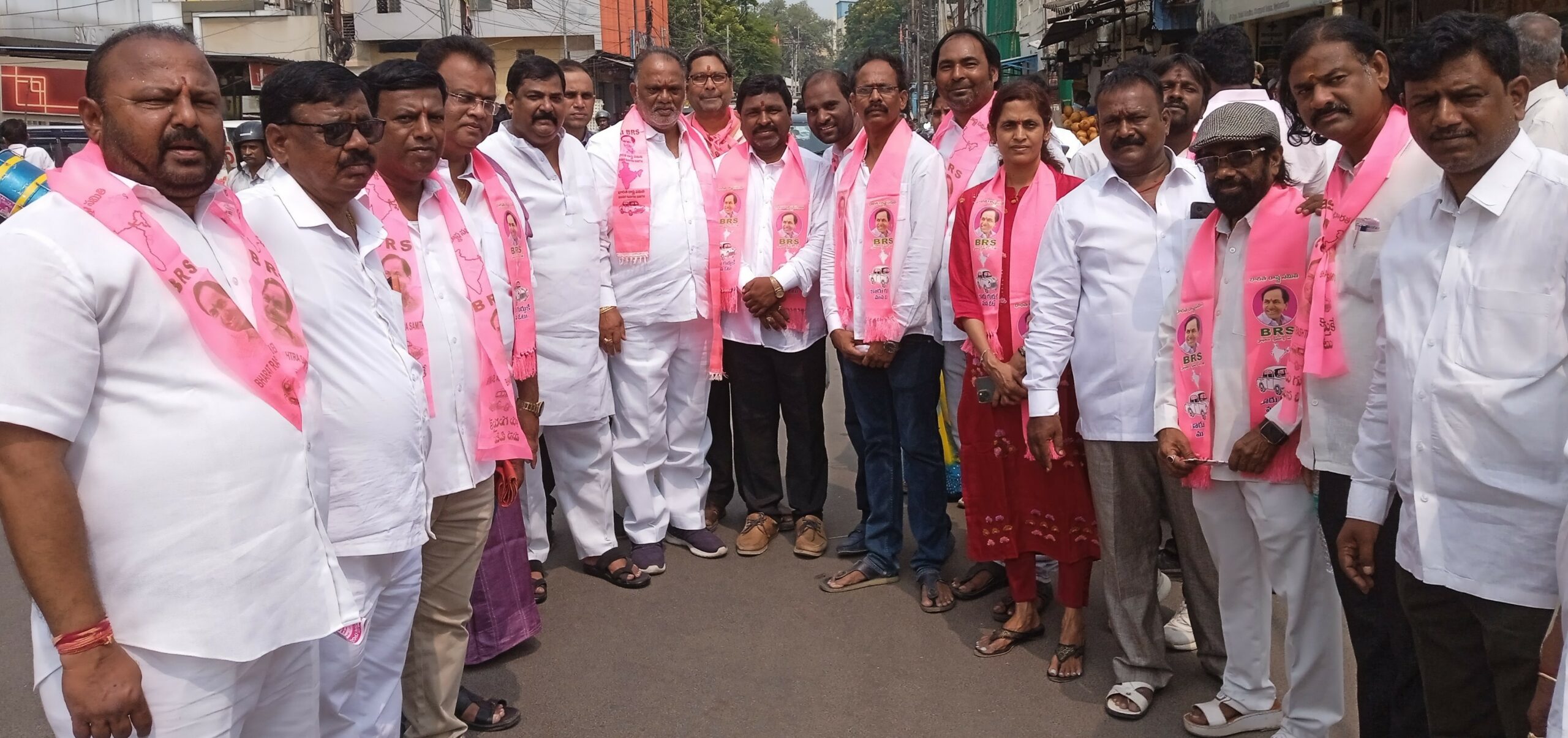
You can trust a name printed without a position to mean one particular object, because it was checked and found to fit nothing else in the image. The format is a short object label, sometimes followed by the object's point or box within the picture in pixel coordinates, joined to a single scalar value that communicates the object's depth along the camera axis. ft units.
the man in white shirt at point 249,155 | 21.86
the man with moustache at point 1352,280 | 9.34
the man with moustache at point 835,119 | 16.89
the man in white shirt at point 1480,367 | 7.27
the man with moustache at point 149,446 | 6.16
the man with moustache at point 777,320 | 17.33
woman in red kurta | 13.32
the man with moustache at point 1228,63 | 16.51
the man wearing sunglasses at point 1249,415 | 10.40
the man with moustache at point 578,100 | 17.84
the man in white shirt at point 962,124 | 15.66
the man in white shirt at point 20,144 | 31.07
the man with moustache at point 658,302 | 17.16
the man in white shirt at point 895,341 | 15.47
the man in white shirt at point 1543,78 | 15.11
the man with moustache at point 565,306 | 15.99
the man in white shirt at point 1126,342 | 11.90
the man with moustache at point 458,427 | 10.69
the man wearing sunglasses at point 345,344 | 8.84
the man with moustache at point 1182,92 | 15.17
